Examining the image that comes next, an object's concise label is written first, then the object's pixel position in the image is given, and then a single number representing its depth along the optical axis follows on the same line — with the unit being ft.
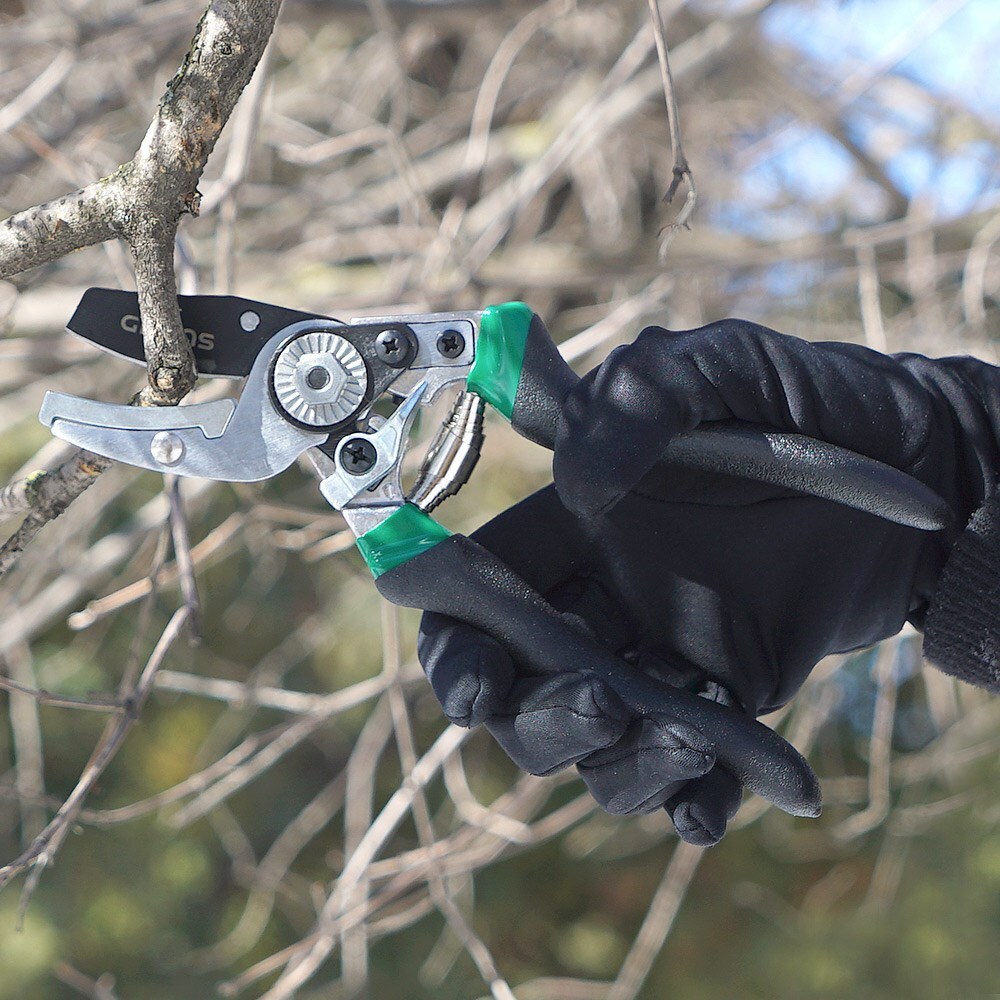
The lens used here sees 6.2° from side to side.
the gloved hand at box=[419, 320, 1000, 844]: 6.64
